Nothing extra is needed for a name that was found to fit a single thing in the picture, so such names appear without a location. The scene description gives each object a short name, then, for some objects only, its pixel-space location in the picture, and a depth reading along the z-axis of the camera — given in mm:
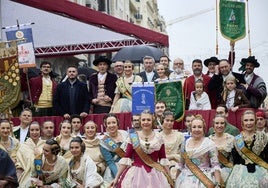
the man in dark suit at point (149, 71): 8146
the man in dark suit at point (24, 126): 7455
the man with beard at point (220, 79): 7757
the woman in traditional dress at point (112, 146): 6813
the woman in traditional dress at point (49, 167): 6352
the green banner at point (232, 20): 10192
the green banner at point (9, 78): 7861
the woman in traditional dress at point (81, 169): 6484
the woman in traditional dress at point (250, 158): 5853
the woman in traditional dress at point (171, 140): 6670
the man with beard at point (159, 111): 7027
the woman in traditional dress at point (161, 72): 7866
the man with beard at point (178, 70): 8058
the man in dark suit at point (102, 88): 8168
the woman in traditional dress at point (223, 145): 6391
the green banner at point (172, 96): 7557
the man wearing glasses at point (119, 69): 8239
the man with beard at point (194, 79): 7921
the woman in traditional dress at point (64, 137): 7056
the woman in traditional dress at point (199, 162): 5782
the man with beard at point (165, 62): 8278
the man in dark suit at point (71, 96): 8190
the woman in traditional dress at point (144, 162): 5908
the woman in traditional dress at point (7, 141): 6588
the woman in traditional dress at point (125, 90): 7943
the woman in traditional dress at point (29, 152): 6424
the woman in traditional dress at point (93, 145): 6979
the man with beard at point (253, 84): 7669
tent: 12624
